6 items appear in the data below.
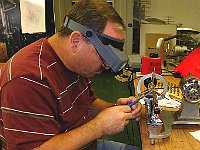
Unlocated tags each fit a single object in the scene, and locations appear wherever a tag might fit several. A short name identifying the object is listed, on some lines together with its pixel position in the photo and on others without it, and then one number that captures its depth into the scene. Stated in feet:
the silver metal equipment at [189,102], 3.41
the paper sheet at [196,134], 3.35
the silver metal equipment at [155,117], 3.25
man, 2.68
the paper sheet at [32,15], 11.61
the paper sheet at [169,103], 4.44
